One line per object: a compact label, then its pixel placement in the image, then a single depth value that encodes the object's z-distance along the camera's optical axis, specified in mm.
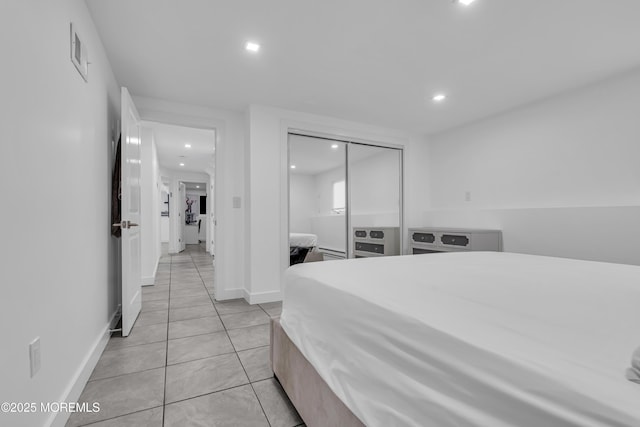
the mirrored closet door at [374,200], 4125
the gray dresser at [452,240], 3416
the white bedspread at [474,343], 484
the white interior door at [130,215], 2379
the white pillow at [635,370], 468
